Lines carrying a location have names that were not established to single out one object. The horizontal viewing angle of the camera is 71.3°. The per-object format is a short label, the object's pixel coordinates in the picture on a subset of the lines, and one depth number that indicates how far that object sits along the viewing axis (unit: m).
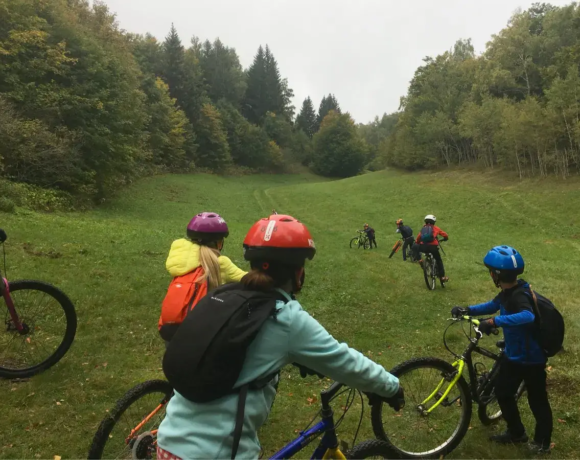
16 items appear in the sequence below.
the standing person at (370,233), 20.38
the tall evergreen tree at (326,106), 101.90
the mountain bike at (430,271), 11.17
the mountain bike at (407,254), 15.80
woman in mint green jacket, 1.93
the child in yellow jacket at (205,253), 3.63
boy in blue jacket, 3.89
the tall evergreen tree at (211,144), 59.38
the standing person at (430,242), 11.31
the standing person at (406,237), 16.59
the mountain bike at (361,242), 20.77
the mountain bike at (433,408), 3.89
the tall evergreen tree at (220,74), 81.56
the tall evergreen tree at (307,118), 98.81
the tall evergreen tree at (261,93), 86.81
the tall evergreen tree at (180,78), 64.05
